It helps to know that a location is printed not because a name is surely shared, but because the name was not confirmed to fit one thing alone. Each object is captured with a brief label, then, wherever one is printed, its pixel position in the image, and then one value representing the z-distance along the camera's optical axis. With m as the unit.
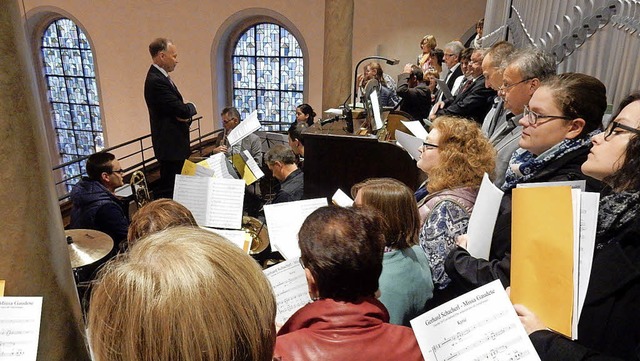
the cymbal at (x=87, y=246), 2.00
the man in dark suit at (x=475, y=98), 3.19
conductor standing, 3.87
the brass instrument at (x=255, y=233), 2.42
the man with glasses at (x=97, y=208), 2.84
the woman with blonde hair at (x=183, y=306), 0.62
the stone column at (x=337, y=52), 6.19
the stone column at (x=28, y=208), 0.93
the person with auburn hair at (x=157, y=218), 1.62
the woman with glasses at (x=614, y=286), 0.94
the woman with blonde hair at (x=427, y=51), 5.68
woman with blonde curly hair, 1.70
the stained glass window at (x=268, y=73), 9.41
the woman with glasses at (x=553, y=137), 1.44
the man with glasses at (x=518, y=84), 2.08
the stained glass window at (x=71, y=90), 9.89
